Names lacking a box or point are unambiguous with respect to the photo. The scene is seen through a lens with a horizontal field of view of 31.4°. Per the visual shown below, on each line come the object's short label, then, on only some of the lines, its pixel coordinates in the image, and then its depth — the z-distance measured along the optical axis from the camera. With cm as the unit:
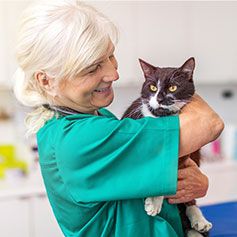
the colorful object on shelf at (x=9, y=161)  260
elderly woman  88
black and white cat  100
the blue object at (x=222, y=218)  132
